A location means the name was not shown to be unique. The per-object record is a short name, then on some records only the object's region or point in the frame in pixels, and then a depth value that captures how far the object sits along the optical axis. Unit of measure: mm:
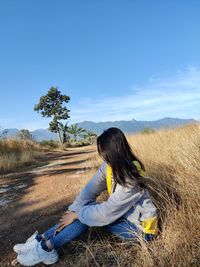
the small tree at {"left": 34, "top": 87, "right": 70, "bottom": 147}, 22942
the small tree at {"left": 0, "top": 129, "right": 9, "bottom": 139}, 9184
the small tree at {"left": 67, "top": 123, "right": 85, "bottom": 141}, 27661
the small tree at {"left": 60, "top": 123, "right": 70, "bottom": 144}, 23468
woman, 1523
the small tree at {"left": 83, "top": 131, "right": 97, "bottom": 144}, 26990
